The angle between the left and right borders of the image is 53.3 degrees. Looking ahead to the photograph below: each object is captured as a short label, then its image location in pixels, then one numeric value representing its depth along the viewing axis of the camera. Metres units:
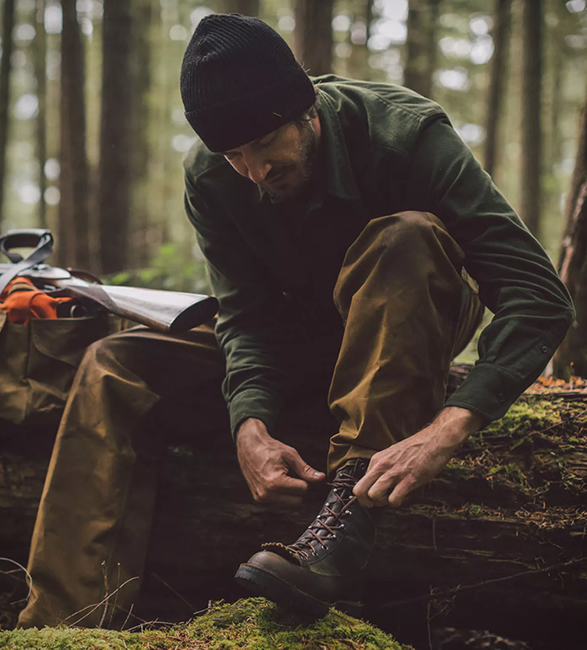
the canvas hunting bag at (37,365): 2.42
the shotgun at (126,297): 2.49
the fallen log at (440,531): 2.17
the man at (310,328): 1.76
